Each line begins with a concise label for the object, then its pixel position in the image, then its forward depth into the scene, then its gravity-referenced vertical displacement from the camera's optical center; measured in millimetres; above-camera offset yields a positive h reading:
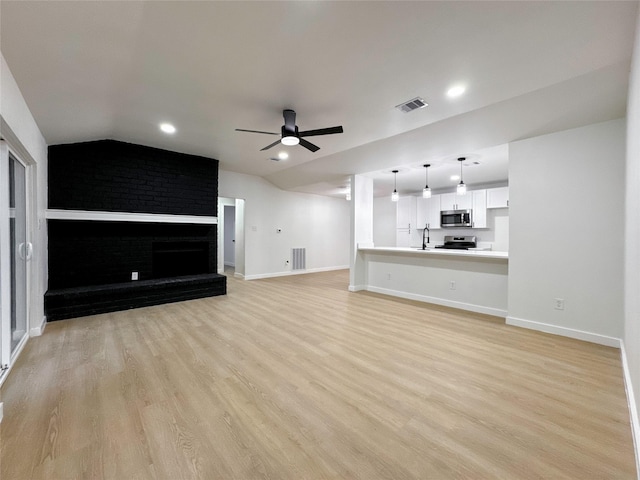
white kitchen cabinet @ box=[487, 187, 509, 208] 6141 +960
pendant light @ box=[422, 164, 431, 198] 5230 +961
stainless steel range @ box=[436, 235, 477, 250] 7066 -104
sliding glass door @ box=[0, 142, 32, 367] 2230 -181
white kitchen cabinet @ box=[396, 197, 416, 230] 7855 +737
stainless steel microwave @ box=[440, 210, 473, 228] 6703 +508
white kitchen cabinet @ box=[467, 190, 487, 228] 6520 +737
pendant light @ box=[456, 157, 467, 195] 4834 +911
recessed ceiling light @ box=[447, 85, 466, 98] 2545 +1428
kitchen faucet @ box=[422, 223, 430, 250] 7498 +230
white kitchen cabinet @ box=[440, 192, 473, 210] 6758 +959
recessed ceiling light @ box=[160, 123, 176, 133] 3721 +1538
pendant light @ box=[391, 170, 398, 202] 5691 +1395
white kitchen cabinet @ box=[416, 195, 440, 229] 7395 +742
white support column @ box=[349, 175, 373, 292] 5789 +298
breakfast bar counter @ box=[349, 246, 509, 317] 4094 -686
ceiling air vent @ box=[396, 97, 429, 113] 2820 +1446
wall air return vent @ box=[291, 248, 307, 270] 8133 -660
